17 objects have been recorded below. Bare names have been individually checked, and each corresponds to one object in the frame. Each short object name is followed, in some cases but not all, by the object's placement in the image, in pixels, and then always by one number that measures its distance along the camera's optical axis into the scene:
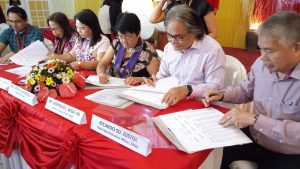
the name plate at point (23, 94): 1.30
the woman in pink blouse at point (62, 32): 2.43
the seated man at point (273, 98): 1.01
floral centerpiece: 1.39
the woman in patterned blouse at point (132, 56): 1.85
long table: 0.87
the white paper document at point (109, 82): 1.55
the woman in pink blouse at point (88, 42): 2.17
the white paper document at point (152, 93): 1.25
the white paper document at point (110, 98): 1.28
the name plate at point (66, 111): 1.11
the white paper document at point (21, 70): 1.78
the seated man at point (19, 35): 2.51
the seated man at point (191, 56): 1.41
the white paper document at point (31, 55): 2.03
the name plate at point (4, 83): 1.50
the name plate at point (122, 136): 0.87
